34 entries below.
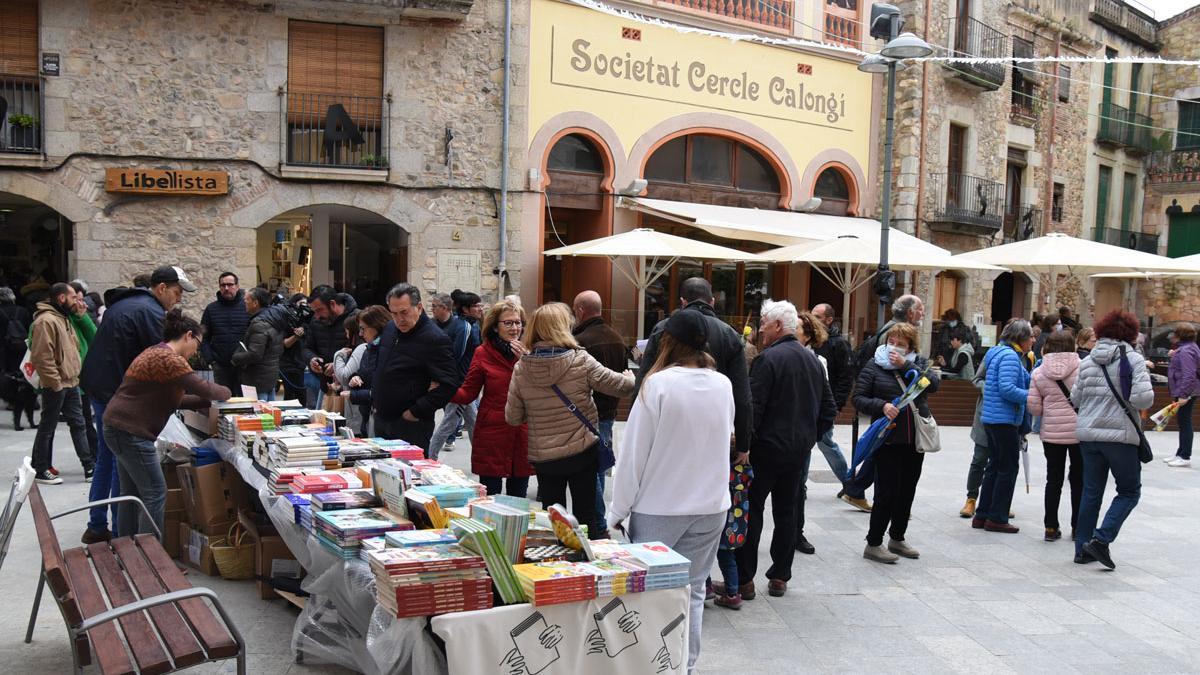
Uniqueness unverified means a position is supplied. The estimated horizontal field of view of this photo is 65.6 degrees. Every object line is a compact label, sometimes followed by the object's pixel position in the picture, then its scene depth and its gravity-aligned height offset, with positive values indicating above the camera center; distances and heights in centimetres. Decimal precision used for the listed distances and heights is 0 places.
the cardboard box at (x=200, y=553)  541 -164
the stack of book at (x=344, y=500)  404 -98
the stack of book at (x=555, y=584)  320 -104
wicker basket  528 -160
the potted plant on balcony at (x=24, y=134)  1272 +186
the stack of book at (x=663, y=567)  341 -103
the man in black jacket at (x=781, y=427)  518 -76
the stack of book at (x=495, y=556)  322 -95
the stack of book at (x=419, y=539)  341 -96
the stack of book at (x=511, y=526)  338 -89
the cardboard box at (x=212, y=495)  542 -129
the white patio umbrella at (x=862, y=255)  1341 +57
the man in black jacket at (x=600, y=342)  631 -38
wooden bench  318 -129
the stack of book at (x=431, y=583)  310 -102
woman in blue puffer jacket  702 -92
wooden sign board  1283 +128
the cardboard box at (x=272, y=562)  502 -154
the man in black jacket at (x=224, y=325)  862 -46
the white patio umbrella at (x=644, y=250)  1309 +54
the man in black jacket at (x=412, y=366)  583 -54
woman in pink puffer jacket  684 -82
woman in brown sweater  496 -69
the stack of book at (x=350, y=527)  367 -100
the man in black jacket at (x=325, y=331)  823 -47
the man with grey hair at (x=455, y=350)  796 -63
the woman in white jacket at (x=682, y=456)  387 -71
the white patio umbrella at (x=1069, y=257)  1344 +63
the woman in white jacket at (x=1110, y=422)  611 -81
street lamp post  1005 +267
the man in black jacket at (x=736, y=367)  478 -40
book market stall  315 -108
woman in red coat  570 -74
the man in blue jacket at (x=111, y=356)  565 -51
